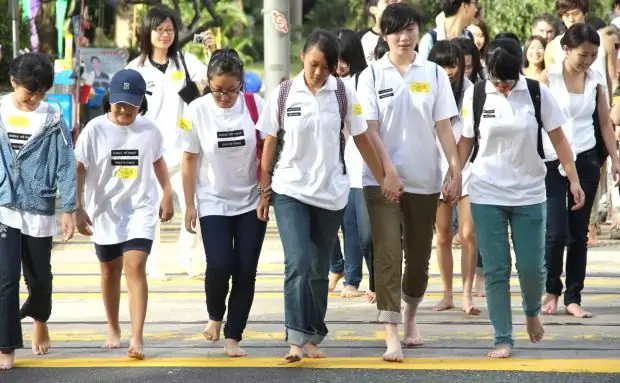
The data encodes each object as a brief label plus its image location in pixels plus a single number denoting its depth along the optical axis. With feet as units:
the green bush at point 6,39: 112.37
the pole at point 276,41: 59.47
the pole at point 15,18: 74.38
